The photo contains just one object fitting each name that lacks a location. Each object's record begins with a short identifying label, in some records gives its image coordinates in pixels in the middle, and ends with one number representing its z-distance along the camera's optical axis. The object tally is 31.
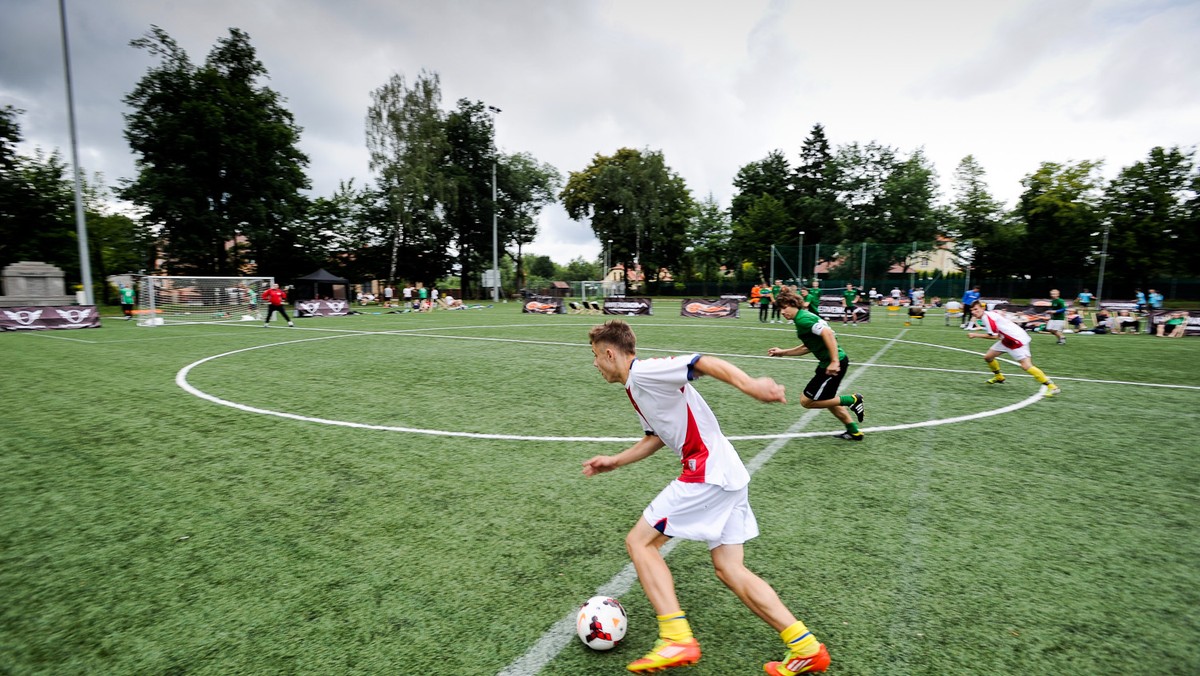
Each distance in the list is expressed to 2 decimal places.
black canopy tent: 47.16
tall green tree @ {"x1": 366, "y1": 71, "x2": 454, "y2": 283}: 48.50
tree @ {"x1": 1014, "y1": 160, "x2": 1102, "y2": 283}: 58.75
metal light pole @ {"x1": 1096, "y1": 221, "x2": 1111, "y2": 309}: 50.16
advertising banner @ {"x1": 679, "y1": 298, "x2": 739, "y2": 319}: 32.81
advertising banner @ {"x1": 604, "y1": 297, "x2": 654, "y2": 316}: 35.28
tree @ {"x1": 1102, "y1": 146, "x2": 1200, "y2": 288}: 54.28
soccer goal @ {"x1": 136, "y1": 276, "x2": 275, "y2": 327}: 28.94
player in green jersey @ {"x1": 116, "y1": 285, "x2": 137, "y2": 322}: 30.95
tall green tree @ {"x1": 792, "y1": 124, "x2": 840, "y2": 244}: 74.94
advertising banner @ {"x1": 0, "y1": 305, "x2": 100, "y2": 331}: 23.72
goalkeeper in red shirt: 24.20
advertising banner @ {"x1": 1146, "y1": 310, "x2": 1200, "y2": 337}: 22.14
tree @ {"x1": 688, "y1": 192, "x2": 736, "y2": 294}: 80.69
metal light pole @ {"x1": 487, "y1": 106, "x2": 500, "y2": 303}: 52.16
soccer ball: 2.91
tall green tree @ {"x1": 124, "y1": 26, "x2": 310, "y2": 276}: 41.22
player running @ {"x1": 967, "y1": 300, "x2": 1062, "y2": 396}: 10.53
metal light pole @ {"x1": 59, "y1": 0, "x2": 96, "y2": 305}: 25.98
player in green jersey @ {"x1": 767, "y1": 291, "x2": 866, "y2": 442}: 7.03
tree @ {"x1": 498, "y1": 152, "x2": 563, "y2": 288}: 64.62
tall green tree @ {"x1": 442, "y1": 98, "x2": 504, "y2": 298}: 59.19
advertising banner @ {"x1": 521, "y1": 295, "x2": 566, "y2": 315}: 37.44
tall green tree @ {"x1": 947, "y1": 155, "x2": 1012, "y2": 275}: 64.50
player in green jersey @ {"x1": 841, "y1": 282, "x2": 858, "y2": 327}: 28.72
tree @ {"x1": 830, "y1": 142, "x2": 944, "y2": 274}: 69.12
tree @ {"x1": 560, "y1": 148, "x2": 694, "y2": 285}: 68.94
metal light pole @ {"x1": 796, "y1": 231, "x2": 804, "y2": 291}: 51.65
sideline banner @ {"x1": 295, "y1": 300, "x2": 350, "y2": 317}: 32.69
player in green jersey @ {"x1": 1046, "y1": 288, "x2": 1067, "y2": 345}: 19.11
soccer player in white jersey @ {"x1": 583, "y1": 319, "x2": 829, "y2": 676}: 2.68
